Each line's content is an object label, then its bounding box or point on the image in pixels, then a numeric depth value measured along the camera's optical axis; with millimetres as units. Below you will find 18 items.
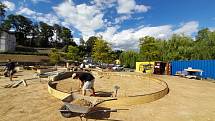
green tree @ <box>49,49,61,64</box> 26560
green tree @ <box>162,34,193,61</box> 19856
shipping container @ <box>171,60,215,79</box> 11130
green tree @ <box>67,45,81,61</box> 29700
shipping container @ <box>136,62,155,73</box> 15347
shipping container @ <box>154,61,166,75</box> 14211
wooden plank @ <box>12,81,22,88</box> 6779
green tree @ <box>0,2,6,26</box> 19795
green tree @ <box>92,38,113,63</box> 21004
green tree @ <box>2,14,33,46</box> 49693
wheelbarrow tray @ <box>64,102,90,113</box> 3431
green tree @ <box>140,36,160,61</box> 20295
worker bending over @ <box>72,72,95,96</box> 4669
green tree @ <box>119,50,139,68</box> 26413
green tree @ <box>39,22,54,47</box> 49037
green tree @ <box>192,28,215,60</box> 18156
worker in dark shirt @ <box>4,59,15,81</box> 8300
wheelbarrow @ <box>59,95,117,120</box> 3445
